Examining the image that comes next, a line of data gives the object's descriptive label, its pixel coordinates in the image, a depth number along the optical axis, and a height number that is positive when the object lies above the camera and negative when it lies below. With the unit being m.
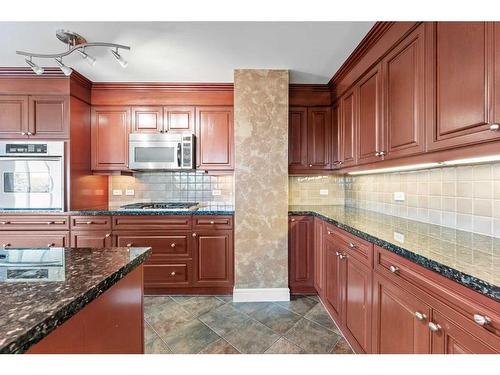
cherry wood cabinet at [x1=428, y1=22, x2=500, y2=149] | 0.94 +0.46
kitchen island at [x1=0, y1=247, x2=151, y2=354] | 0.49 -0.27
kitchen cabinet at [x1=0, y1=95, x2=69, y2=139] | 2.46 +0.74
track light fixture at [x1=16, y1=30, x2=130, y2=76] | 1.73 +1.18
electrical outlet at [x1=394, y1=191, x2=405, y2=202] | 2.00 -0.08
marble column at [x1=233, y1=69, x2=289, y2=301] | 2.47 +0.08
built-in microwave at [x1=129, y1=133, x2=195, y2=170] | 2.71 +0.41
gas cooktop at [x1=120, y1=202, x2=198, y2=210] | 2.77 -0.23
